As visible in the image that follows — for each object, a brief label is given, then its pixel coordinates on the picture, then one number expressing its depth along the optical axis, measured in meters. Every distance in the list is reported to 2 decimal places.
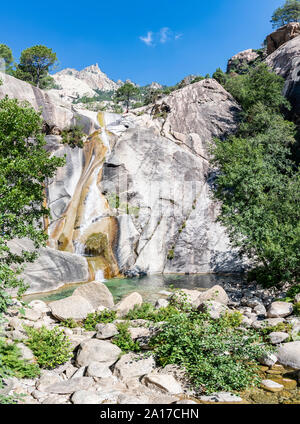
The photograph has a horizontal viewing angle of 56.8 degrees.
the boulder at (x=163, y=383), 5.70
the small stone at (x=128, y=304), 10.90
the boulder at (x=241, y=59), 70.36
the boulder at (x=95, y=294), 12.52
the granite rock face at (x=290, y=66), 35.12
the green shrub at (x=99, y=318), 9.74
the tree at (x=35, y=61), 49.36
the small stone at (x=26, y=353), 6.87
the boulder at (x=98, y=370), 6.36
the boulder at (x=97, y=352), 7.05
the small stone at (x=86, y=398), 5.25
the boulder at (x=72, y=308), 10.11
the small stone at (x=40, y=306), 11.37
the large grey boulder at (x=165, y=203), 25.28
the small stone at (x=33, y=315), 9.91
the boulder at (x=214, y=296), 12.03
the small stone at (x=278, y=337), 8.09
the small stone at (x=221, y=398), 5.38
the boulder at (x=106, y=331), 8.27
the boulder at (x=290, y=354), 7.02
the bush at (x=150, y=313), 9.89
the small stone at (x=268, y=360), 7.05
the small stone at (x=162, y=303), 12.27
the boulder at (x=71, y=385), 5.75
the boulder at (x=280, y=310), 10.64
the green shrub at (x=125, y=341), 7.64
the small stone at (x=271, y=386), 5.94
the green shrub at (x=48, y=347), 7.01
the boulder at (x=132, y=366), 6.44
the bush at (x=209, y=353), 5.91
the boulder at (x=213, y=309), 9.16
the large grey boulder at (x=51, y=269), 18.20
